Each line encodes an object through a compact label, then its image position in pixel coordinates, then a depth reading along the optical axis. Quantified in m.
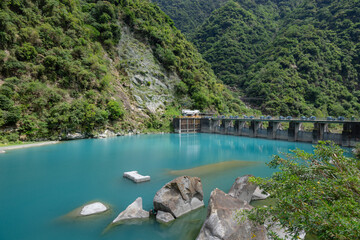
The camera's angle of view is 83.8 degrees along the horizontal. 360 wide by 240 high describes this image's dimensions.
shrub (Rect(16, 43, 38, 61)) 35.83
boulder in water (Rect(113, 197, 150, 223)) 10.14
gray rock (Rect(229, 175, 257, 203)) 11.84
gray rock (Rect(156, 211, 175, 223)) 10.11
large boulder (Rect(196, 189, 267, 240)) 7.54
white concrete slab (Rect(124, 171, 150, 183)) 15.72
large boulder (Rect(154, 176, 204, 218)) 10.60
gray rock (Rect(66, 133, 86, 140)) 36.12
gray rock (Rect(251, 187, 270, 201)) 12.55
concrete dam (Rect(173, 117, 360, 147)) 31.75
